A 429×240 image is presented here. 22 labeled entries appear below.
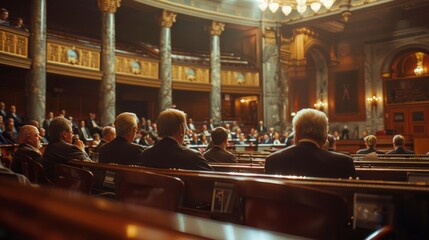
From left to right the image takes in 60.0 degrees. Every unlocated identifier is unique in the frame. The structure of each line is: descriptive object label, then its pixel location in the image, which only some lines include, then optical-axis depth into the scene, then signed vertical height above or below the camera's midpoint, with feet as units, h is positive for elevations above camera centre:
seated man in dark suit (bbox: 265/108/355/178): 7.84 -0.59
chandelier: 35.70 +12.56
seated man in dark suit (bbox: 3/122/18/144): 29.28 -0.12
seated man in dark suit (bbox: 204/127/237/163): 14.93 -0.79
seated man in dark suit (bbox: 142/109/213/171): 9.68 -0.51
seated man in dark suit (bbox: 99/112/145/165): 13.00 -0.56
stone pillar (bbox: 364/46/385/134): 61.67 +6.70
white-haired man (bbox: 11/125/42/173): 12.59 -0.45
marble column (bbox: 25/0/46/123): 36.99 +6.47
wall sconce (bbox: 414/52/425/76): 58.34 +10.03
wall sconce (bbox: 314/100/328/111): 67.40 +4.44
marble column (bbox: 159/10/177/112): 50.19 +9.49
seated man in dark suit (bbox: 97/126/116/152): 19.35 -0.04
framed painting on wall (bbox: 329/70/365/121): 63.93 +5.66
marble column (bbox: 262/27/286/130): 58.39 +7.32
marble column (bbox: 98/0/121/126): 43.73 +8.78
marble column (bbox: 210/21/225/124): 55.11 +8.30
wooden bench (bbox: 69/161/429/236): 5.08 -1.01
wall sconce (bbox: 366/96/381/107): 61.82 +4.77
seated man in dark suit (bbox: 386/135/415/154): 22.45 -1.03
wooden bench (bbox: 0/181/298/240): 1.68 -0.44
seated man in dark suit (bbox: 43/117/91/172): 11.93 -0.44
